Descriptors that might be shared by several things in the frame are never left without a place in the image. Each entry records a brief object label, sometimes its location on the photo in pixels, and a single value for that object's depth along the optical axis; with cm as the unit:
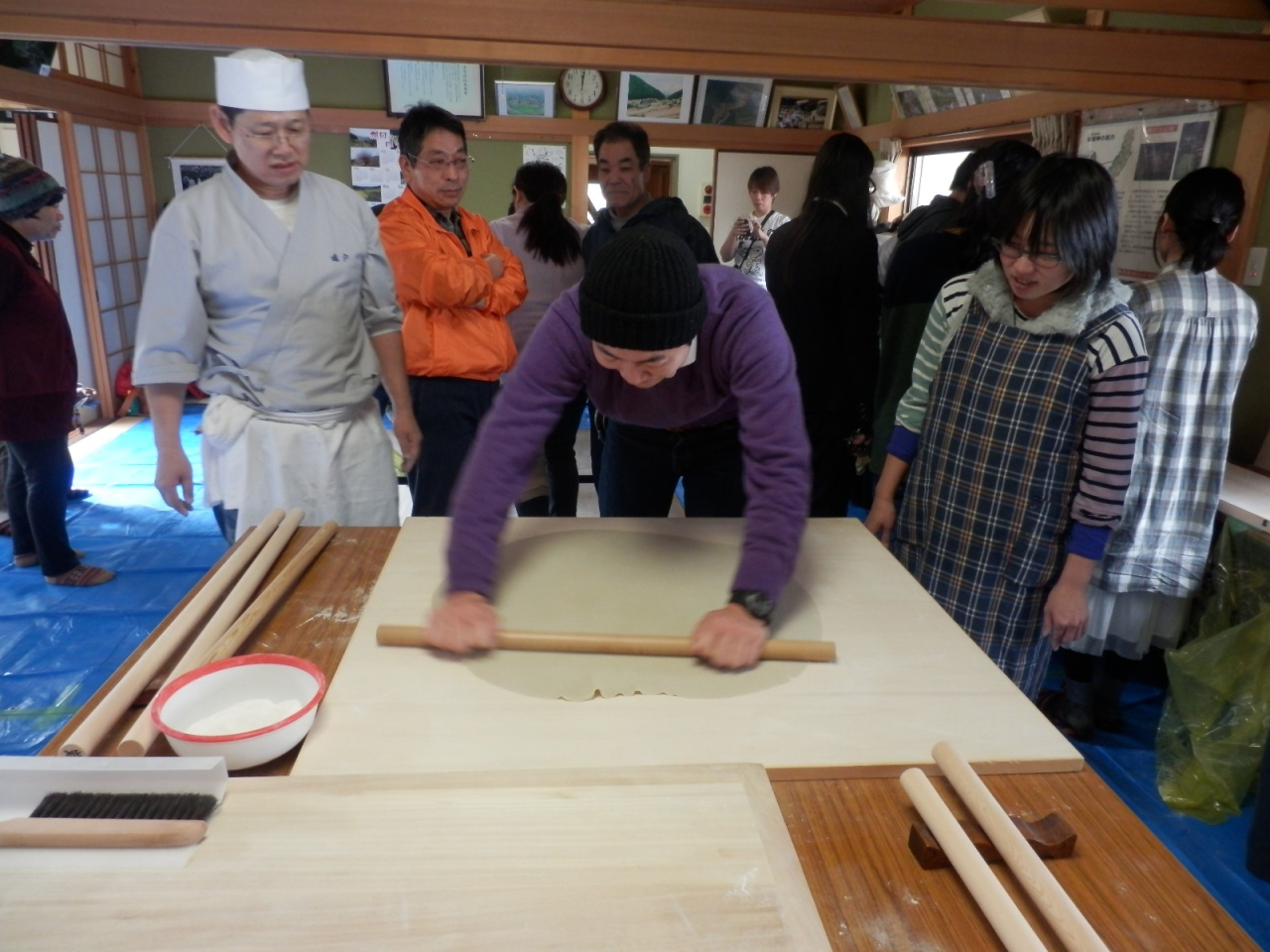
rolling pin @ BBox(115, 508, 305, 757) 80
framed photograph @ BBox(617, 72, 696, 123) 465
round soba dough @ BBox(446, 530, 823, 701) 94
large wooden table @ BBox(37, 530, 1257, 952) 63
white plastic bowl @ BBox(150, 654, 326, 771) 78
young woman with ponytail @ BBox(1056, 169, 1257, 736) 172
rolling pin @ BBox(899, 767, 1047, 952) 60
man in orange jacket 186
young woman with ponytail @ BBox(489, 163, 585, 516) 241
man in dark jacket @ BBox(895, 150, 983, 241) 196
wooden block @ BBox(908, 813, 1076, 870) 69
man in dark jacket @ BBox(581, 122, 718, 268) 199
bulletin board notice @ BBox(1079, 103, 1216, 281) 225
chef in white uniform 142
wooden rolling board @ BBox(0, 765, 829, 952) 59
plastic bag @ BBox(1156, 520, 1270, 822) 169
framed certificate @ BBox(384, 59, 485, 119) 457
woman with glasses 123
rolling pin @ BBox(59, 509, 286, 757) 81
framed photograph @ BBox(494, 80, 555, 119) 467
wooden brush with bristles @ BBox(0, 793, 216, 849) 66
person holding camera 383
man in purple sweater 96
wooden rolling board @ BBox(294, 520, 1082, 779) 81
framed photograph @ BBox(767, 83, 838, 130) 486
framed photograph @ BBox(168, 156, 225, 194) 481
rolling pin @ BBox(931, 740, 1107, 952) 60
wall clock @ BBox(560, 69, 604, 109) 464
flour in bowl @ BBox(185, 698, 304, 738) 85
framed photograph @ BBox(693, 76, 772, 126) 469
